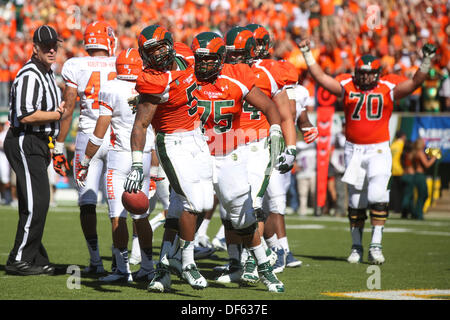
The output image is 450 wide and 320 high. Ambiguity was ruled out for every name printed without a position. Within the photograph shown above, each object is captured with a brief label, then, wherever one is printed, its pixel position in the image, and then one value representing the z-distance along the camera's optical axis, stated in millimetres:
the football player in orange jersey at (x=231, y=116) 12287
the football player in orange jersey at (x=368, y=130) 17797
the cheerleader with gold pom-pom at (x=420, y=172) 29466
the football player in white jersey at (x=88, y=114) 15172
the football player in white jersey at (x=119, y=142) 14008
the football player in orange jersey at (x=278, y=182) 15039
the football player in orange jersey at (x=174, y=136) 11844
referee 14602
